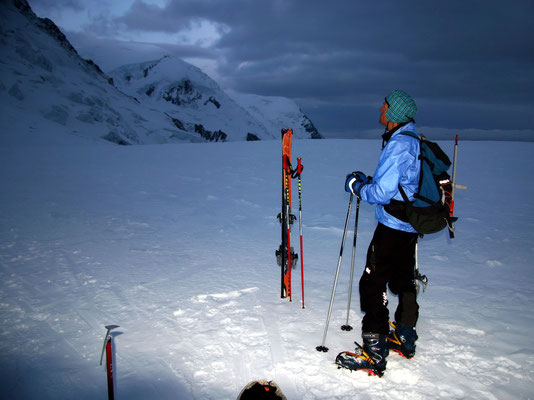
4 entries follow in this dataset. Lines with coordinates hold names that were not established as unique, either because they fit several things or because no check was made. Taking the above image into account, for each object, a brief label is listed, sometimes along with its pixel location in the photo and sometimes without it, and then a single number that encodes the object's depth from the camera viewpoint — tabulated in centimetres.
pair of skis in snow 471
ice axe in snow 235
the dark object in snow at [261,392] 208
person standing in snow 300
